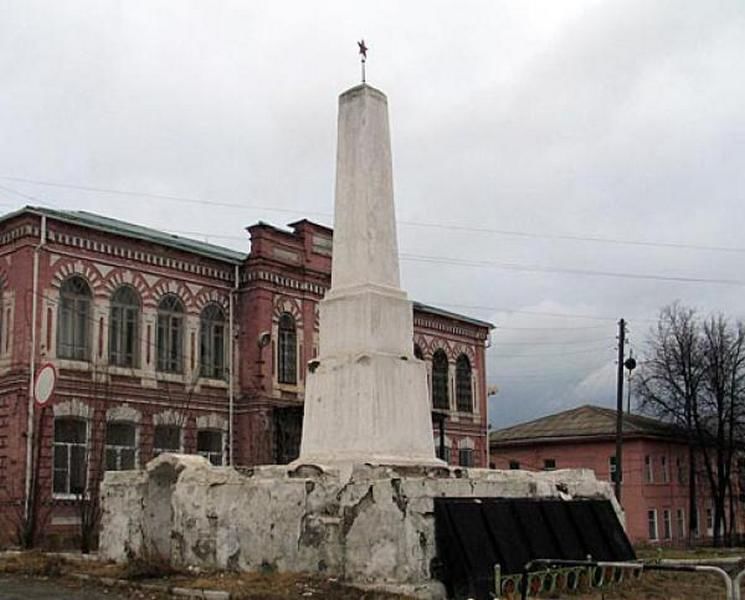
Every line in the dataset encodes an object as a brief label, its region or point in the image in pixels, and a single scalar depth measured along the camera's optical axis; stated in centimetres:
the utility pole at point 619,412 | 3456
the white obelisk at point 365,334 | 1380
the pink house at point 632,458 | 4672
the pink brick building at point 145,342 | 2734
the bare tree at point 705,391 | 4534
